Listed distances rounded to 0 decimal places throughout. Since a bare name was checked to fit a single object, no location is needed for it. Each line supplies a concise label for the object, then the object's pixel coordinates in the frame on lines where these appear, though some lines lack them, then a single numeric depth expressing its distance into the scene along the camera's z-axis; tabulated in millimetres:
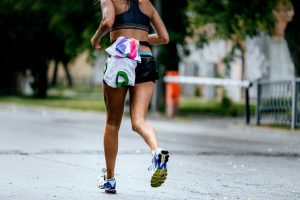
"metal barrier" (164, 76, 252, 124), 21536
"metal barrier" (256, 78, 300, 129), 17875
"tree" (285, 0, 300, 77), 19766
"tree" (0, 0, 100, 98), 26906
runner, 7297
